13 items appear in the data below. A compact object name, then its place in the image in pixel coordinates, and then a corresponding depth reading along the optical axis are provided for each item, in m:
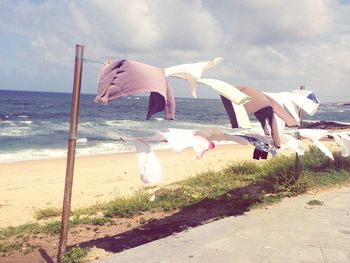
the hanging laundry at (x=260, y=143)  6.20
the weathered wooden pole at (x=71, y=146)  5.02
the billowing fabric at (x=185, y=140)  5.13
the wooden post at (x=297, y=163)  8.53
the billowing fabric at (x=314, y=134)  6.82
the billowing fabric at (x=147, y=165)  4.79
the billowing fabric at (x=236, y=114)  5.80
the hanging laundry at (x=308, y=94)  8.02
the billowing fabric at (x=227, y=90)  5.30
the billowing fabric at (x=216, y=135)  5.54
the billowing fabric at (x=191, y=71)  5.48
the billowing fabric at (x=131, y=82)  4.73
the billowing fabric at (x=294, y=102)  7.06
